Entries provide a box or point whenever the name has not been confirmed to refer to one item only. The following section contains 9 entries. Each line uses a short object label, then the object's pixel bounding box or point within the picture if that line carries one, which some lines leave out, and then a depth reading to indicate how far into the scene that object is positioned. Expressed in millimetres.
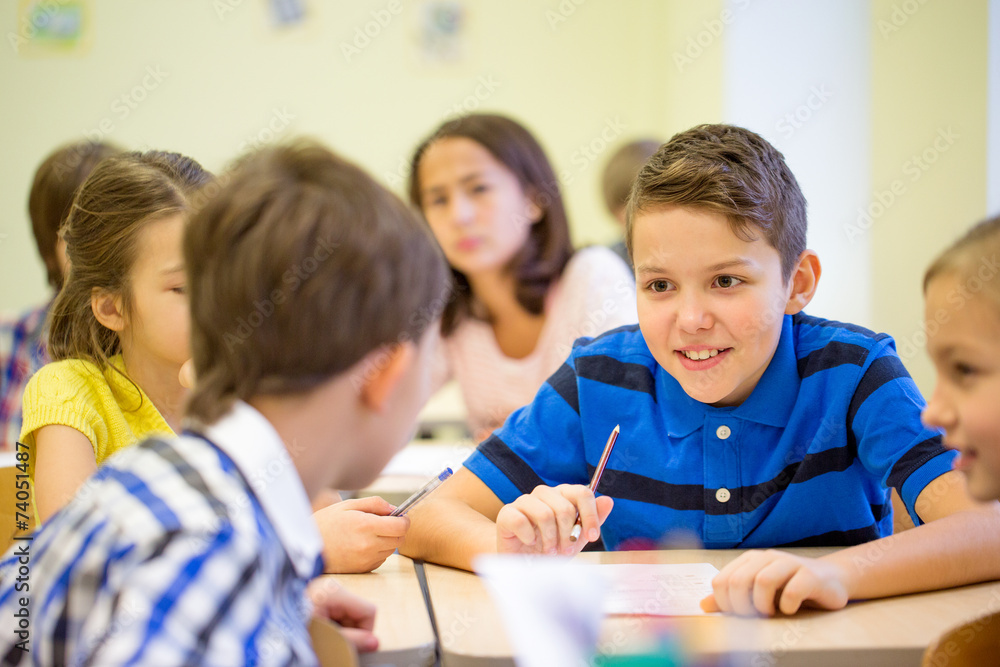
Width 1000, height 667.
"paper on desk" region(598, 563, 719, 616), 861
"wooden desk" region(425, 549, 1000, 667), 753
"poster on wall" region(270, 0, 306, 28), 3764
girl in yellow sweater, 1280
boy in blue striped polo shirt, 1136
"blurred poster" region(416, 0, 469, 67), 3836
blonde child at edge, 763
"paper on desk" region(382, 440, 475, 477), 1770
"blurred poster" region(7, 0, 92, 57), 3551
